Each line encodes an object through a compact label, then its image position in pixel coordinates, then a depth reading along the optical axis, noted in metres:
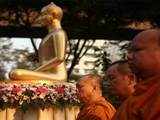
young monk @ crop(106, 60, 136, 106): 3.82
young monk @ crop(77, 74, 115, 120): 4.34
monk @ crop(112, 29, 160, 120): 2.38
